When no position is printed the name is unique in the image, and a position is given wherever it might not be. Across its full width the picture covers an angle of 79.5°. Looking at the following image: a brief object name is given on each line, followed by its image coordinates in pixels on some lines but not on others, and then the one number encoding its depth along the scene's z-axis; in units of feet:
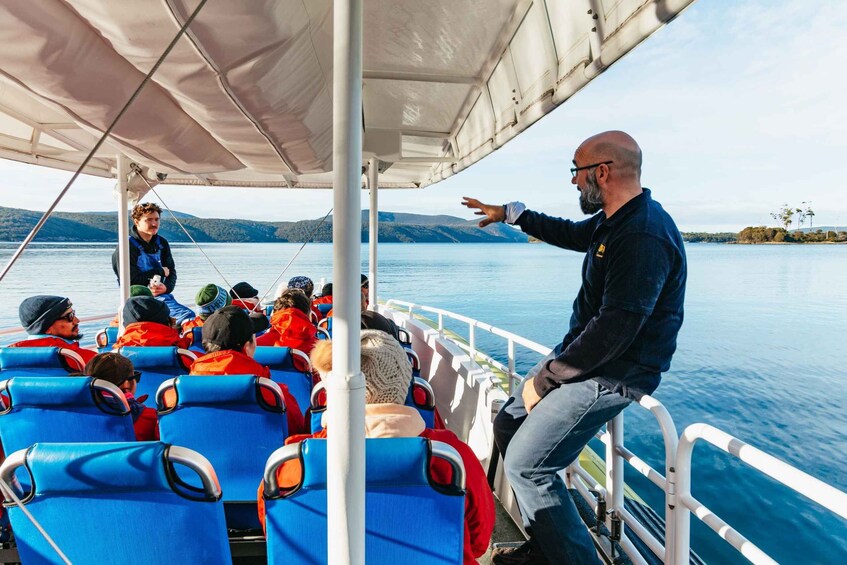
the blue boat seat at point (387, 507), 3.54
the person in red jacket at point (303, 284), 18.84
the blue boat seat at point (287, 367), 8.08
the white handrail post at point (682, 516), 4.68
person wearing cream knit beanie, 3.95
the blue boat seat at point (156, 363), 7.73
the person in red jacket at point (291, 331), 10.47
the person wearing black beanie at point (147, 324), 8.89
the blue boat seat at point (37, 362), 7.12
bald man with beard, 4.57
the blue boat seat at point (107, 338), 11.90
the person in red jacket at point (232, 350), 6.46
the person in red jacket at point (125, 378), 6.27
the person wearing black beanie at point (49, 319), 8.67
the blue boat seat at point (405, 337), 12.04
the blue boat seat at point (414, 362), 9.29
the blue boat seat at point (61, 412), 5.35
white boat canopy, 4.10
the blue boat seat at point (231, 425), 5.65
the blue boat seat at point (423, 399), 6.71
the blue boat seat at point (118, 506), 3.43
